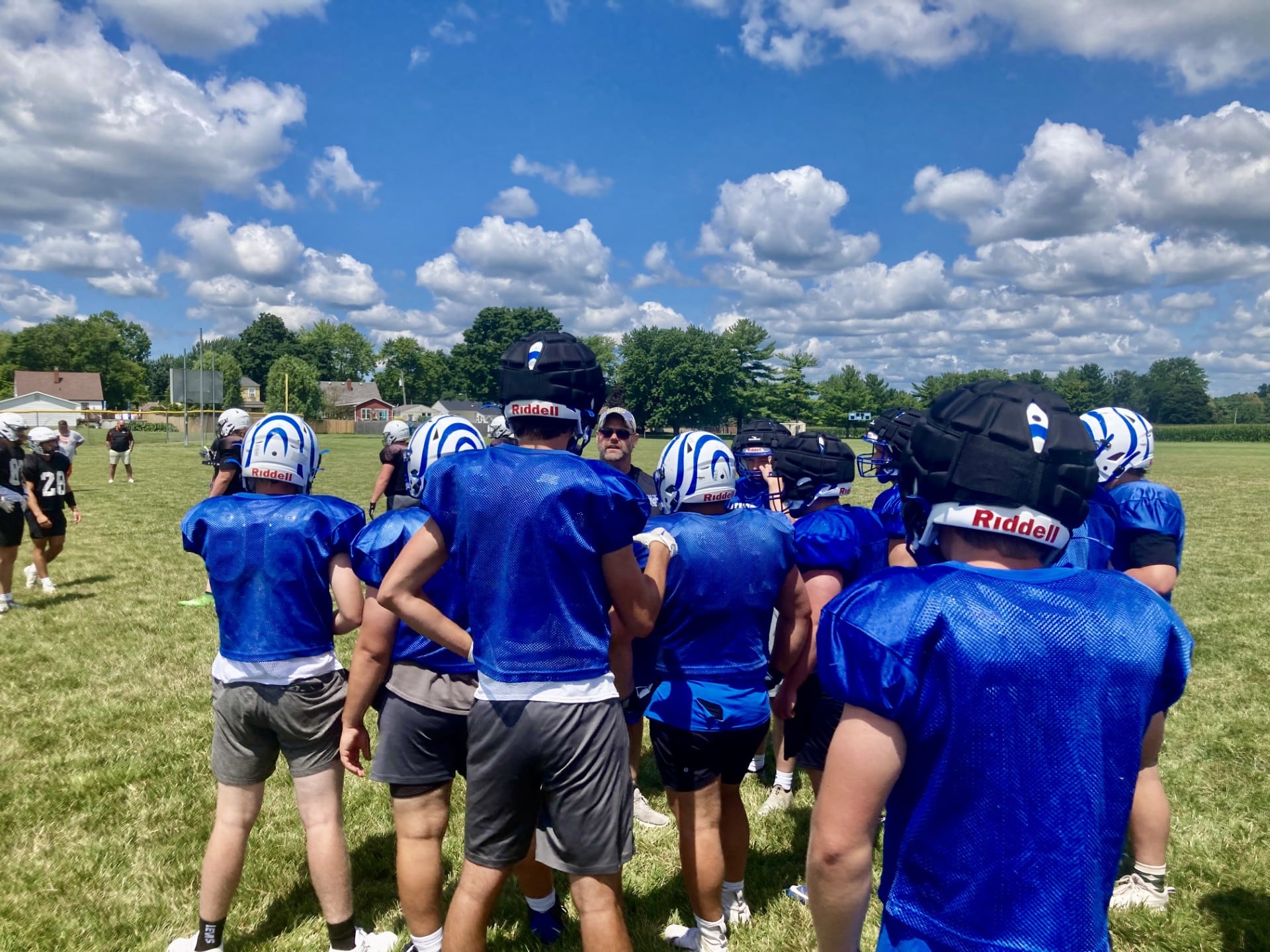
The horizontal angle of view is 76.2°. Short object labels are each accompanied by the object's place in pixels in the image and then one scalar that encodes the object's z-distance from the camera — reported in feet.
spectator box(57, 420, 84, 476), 53.73
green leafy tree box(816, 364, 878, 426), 340.39
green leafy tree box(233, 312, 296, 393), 399.24
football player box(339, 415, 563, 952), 11.12
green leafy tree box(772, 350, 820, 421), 310.86
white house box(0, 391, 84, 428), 200.55
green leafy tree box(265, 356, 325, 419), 291.17
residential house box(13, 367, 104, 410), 315.17
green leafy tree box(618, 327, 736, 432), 285.02
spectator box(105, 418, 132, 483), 78.28
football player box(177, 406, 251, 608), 20.83
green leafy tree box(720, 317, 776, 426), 303.27
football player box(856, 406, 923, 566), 14.84
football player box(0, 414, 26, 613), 31.42
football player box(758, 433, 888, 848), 13.35
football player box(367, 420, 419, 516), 28.73
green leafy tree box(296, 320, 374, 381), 418.10
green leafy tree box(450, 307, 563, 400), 319.47
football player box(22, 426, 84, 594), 33.04
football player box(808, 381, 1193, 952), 5.38
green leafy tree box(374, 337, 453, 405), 385.29
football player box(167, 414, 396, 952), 11.59
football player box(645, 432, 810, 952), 11.63
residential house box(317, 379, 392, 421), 356.18
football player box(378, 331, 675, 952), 9.02
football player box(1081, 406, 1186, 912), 13.06
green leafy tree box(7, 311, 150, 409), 333.83
